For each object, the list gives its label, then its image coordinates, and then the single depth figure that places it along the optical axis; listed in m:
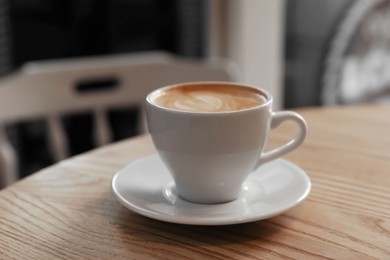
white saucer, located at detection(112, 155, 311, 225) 0.55
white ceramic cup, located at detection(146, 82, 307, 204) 0.56
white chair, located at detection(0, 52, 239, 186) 1.01
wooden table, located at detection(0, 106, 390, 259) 0.52
